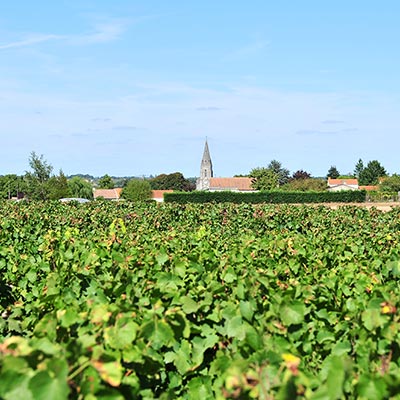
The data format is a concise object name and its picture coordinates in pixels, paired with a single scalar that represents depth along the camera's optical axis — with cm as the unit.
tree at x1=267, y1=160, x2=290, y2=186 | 15001
